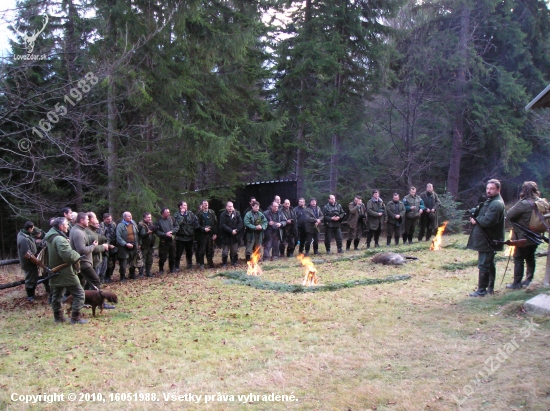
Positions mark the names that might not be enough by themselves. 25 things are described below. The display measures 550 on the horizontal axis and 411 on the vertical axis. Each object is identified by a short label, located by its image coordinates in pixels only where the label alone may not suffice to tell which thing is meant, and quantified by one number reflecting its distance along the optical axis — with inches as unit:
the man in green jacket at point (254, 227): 557.3
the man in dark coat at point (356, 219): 644.7
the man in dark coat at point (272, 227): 577.9
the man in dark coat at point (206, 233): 543.2
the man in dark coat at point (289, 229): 598.5
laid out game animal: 497.3
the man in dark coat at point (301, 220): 609.8
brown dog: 332.8
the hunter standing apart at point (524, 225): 332.2
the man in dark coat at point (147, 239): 498.9
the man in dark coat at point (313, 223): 604.1
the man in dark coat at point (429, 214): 654.5
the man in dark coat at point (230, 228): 552.0
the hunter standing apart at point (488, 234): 320.3
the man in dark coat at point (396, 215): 644.7
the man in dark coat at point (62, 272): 312.2
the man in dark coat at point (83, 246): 334.6
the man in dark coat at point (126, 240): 477.4
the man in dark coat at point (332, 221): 618.2
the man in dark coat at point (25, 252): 399.2
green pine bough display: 395.9
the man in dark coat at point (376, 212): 640.4
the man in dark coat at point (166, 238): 510.6
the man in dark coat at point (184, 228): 529.3
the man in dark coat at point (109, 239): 479.5
